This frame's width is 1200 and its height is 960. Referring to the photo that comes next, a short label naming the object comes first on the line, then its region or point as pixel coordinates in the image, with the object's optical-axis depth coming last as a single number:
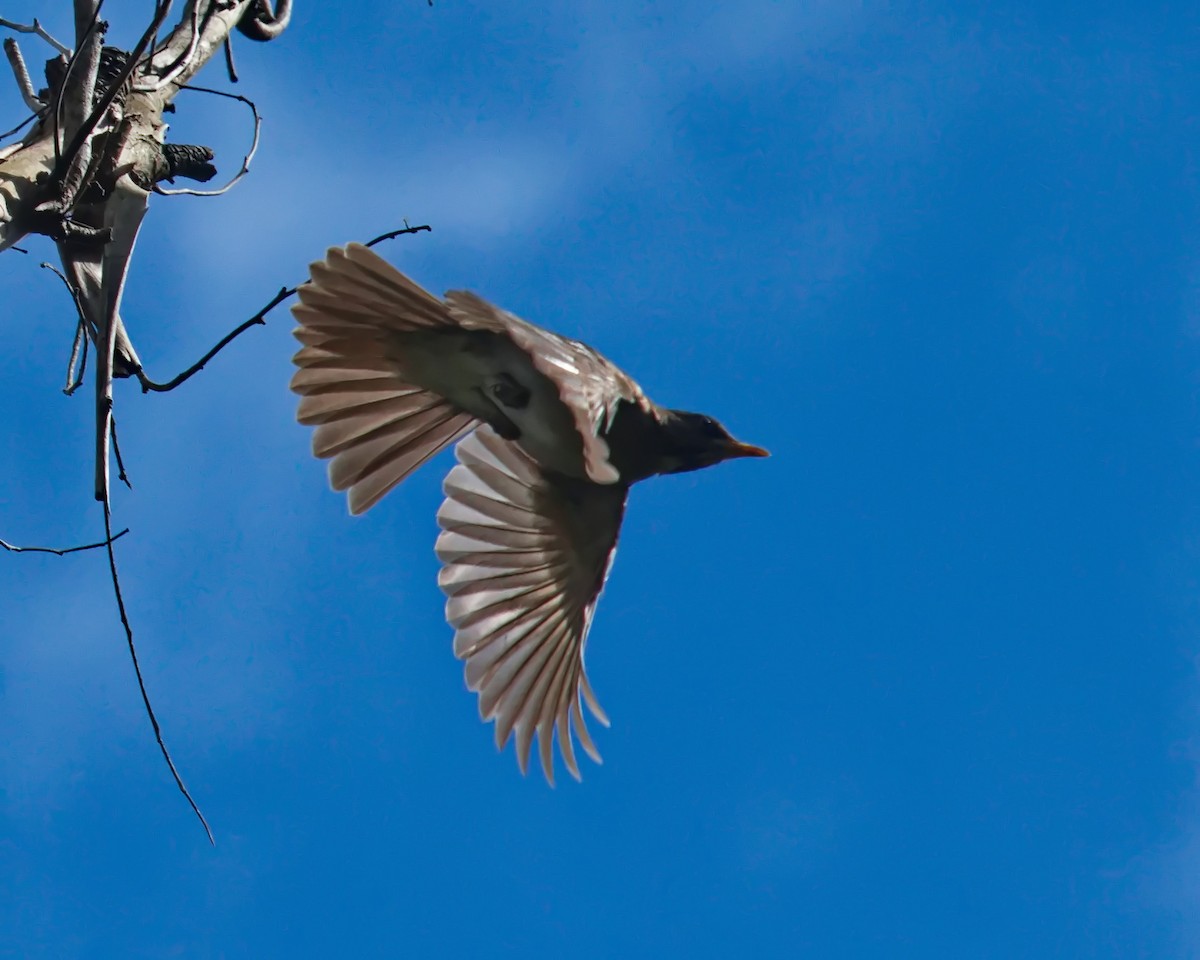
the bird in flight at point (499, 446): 7.68
